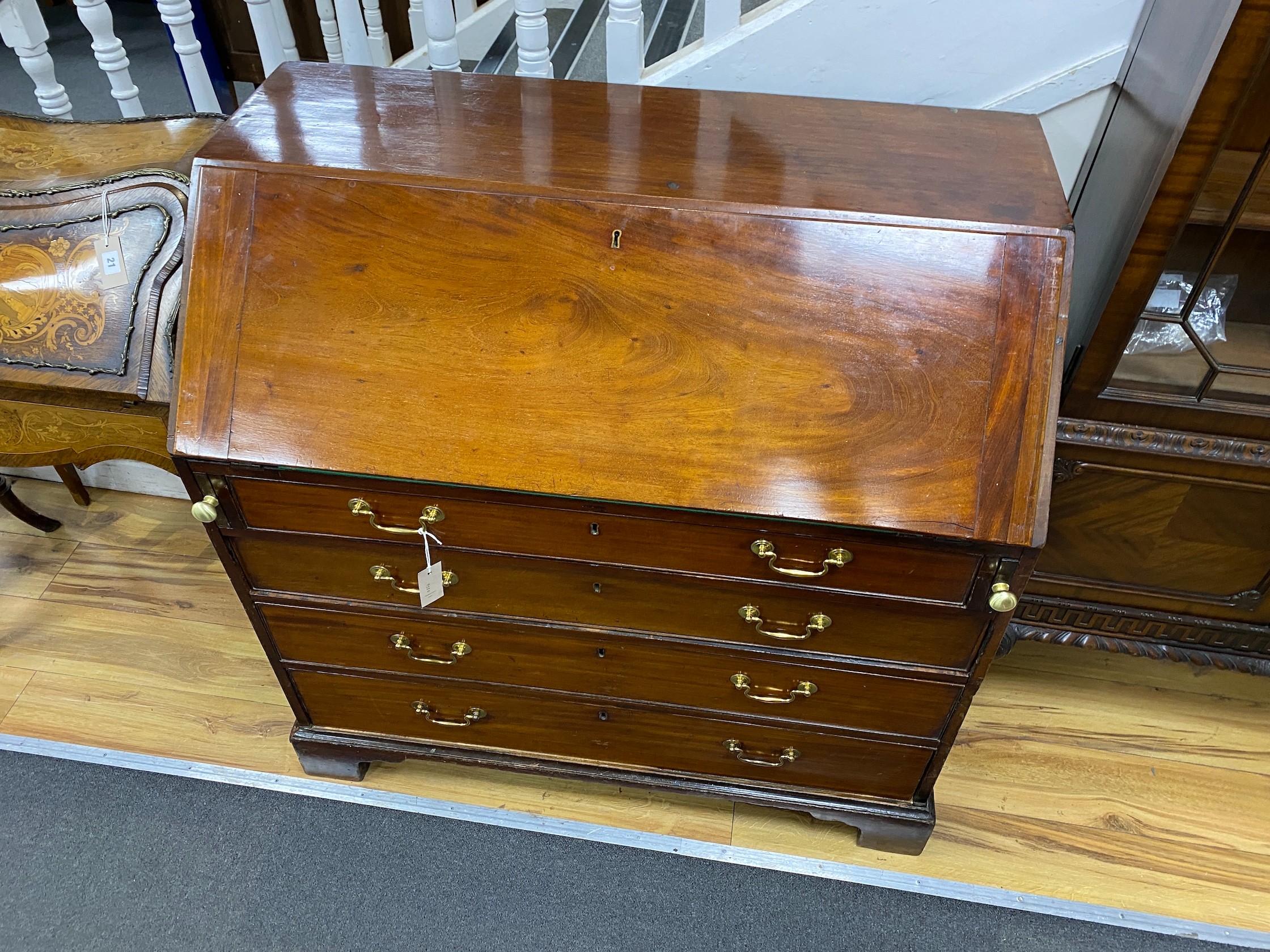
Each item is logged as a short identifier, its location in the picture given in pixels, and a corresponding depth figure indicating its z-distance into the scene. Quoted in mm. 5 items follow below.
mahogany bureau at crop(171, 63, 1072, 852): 1037
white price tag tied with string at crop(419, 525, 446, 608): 1216
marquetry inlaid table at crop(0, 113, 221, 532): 1375
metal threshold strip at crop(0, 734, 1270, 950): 1457
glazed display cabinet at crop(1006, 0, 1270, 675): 1114
